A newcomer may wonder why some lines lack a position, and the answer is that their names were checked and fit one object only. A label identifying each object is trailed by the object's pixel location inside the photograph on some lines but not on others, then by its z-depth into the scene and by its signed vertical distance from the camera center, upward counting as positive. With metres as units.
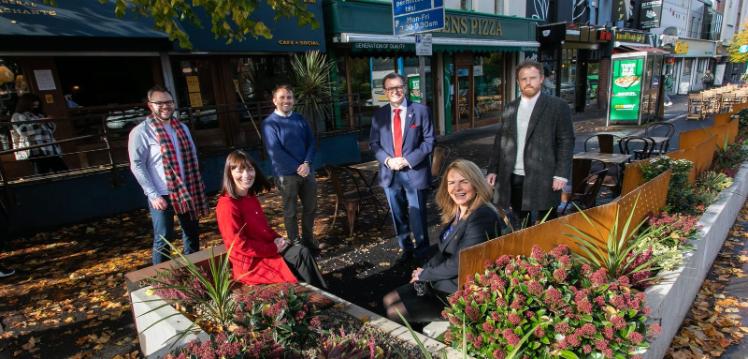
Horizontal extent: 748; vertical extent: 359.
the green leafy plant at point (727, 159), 5.18 -1.41
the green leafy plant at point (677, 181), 3.72 -1.17
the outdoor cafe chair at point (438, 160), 5.46 -1.21
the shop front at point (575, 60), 16.62 -0.25
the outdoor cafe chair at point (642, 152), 6.14 -1.48
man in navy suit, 3.81 -0.77
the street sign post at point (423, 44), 5.27 +0.24
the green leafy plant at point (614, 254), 2.43 -1.15
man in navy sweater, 4.02 -0.79
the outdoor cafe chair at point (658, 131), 11.83 -2.33
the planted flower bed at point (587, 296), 1.75 -1.11
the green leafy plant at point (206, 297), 2.21 -1.17
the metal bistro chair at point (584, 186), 4.48 -1.45
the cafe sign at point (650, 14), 23.81 +1.93
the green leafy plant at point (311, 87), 8.52 -0.30
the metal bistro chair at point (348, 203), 4.80 -1.54
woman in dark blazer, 2.44 -1.05
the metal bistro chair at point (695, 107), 15.11 -2.16
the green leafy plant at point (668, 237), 2.65 -1.27
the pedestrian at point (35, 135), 6.05 -0.65
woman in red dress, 2.75 -1.07
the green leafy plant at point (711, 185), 3.95 -1.38
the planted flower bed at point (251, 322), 1.85 -1.19
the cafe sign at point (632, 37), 21.27 +0.67
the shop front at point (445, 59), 10.42 +0.14
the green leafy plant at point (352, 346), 1.81 -1.20
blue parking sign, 4.72 +0.54
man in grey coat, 3.21 -0.67
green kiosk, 13.12 -1.11
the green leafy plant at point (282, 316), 1.97 -1.16
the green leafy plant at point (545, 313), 1.73 -1.08
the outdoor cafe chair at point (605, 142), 6.09 -1.26
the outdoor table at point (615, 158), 5.25 -1.31
